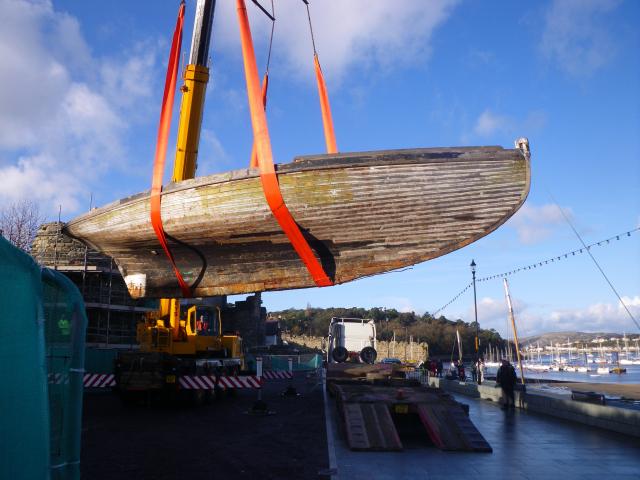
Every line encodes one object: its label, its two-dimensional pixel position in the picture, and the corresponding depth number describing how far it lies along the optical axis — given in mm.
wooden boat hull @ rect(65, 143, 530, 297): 6309
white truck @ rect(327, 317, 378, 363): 19438
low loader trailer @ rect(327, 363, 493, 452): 7309
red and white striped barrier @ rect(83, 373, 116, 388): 12074
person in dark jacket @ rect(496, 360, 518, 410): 12681
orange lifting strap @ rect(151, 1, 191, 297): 7000
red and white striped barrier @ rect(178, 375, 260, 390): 12214
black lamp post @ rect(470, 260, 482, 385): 23109
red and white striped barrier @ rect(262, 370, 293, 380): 13812
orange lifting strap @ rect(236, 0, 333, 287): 6012
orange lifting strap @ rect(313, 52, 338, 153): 7186
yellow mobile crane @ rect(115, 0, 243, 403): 10094
